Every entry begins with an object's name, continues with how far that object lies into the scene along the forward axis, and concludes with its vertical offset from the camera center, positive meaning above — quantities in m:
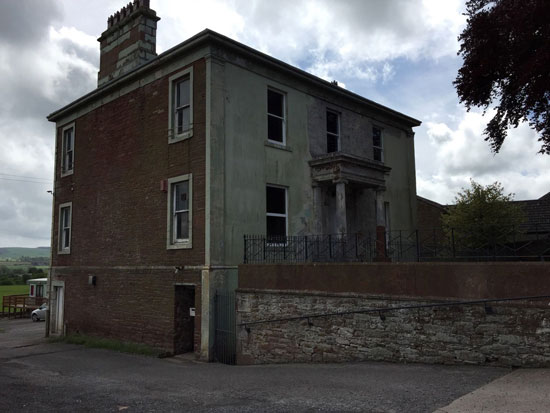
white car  32.66 -3.02
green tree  19.30 +2.31
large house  14.12 +3.14
